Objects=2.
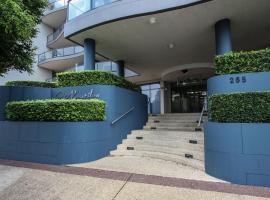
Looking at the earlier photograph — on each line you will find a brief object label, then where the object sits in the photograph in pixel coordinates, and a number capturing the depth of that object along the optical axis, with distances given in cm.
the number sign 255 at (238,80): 456
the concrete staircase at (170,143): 502
